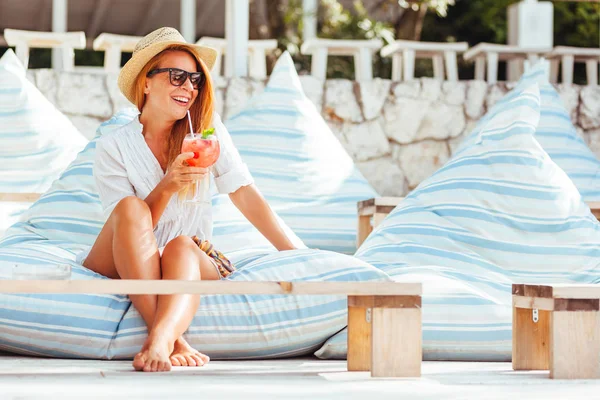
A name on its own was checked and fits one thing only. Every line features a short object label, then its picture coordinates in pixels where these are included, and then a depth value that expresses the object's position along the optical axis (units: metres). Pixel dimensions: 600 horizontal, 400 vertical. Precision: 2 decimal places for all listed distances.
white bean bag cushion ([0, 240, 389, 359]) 4.02
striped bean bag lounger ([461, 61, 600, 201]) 6.51
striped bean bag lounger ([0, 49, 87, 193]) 6.36
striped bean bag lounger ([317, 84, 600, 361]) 4.75
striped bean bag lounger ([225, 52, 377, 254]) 6.20
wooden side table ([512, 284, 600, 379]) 3.53
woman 3.75
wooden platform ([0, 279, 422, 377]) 3.12
